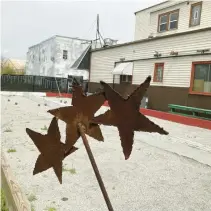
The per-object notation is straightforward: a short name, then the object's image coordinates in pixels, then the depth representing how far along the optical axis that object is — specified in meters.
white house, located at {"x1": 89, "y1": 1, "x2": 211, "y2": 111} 12.28
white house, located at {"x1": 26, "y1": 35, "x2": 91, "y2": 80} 28.56
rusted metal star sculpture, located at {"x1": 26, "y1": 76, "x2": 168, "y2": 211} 0.77
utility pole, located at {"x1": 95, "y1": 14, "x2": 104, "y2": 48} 21.75
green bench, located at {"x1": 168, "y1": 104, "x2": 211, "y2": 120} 11.23
